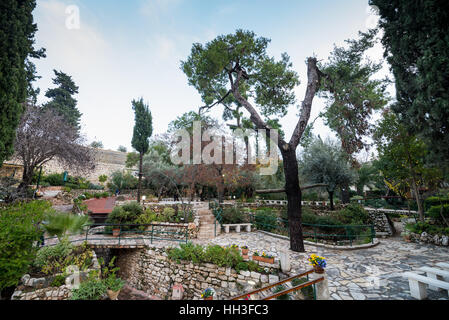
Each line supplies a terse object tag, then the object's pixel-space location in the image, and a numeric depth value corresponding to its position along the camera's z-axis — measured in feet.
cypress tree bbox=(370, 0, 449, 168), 12.83
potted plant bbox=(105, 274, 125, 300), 17.01
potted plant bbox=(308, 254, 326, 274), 11.28
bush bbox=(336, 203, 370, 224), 33.99
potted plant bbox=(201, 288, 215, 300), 16.63
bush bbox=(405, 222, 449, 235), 24.20
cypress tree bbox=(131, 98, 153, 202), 48.47
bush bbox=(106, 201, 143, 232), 32.48
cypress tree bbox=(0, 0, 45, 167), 19.13
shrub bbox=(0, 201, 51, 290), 13.43
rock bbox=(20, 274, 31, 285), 16.29
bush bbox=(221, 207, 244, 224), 34.81
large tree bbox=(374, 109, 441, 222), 27.04
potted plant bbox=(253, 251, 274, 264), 17.22
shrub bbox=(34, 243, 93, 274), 18.35
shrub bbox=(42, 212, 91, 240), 18.88
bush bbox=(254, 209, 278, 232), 32.45
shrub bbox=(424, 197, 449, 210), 36.57
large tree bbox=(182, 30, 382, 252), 21.16
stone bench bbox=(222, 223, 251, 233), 32.91
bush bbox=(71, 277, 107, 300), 15.56
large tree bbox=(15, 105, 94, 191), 36.37
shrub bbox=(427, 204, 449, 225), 26.92
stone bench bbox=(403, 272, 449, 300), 10.68
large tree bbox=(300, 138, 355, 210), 43.16
